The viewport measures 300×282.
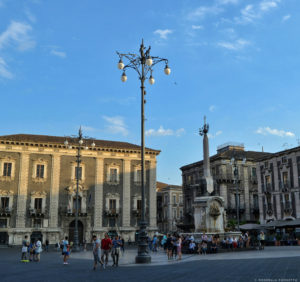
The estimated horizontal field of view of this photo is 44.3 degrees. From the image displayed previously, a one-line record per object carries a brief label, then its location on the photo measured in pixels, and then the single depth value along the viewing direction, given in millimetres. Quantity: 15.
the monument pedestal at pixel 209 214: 24188
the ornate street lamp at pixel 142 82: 15581
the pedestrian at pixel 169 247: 19589
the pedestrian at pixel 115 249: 16125
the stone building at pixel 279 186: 43156
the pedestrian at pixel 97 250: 15194
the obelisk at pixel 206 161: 25016
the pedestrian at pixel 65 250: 17828
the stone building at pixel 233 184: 55969
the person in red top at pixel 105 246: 15406
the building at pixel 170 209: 77438
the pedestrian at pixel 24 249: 20730
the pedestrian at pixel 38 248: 20438
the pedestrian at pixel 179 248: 18438
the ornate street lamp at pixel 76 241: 29722
